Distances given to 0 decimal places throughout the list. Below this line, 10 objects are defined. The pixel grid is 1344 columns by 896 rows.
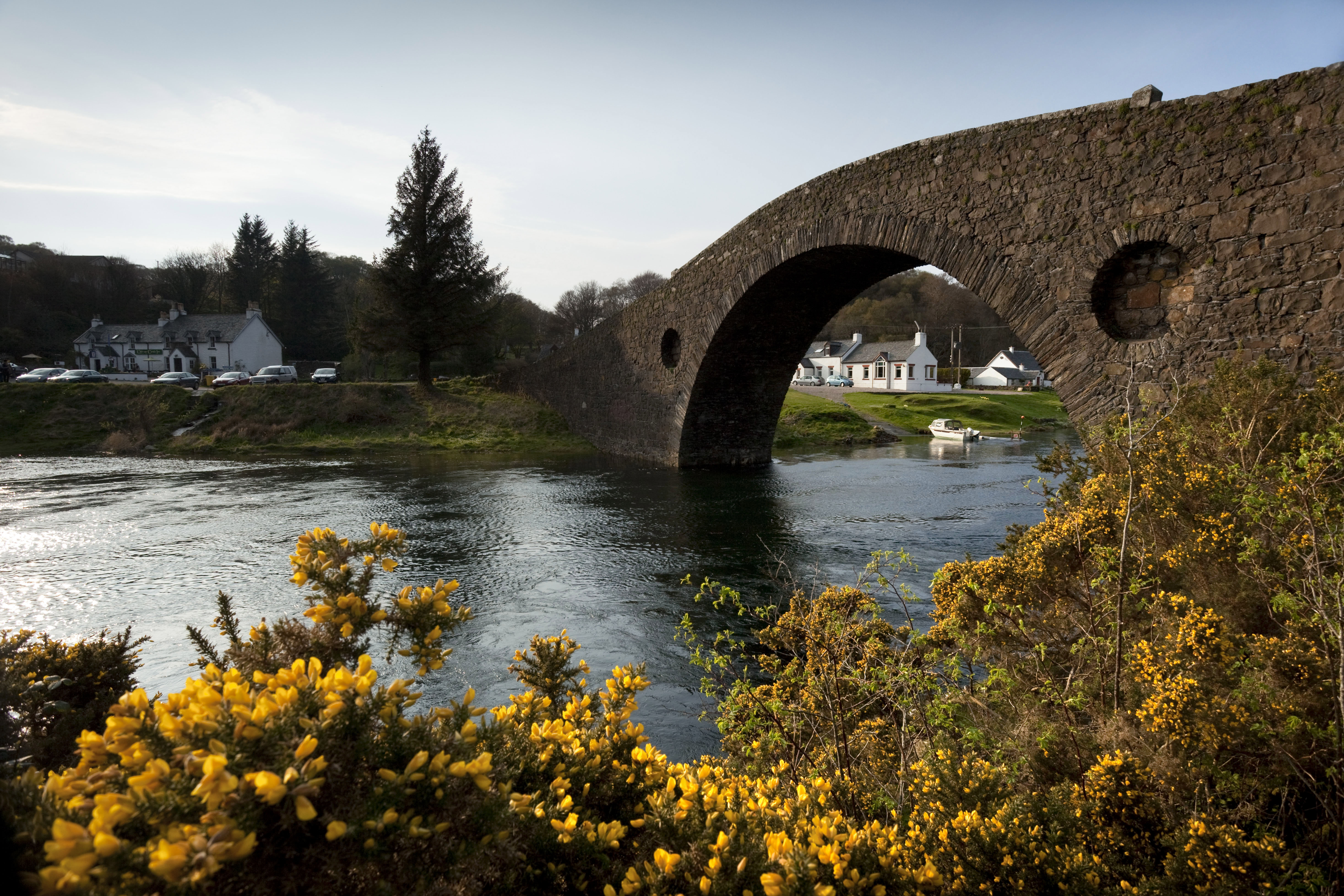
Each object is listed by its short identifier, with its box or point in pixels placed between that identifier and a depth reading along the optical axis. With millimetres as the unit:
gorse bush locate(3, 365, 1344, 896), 1255
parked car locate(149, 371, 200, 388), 32281
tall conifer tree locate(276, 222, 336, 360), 51219
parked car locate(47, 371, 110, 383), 29469
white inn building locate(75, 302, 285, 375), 46000
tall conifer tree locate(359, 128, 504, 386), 29156
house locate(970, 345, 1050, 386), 58219
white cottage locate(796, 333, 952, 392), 50438
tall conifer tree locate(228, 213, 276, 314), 52594
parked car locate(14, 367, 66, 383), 30891
